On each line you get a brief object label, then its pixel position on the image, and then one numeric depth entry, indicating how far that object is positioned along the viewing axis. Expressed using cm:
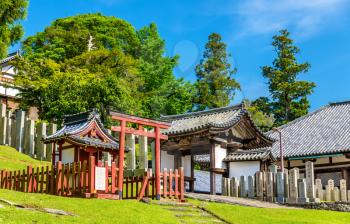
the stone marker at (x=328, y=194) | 2546
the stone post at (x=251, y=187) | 2588
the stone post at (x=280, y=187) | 2481
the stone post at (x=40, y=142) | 3300
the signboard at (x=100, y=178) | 1862
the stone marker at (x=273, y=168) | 2703
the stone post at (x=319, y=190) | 2531
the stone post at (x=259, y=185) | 2550
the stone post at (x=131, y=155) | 3409
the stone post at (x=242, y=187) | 2622
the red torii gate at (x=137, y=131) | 1919
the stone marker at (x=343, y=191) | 2541
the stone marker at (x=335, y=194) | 2550
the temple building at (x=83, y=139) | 2347
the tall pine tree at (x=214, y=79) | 5700
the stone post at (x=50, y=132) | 3305
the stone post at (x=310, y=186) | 2444
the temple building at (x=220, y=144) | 2731
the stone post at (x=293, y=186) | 2442
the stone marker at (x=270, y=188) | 2520
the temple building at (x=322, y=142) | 3328
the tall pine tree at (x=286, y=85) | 5672
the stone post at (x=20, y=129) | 3369
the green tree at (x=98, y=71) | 3925
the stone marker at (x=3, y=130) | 3375
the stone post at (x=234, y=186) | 2645
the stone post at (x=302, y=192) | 2420
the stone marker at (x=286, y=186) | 2481
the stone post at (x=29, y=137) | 3331
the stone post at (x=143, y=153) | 3438
